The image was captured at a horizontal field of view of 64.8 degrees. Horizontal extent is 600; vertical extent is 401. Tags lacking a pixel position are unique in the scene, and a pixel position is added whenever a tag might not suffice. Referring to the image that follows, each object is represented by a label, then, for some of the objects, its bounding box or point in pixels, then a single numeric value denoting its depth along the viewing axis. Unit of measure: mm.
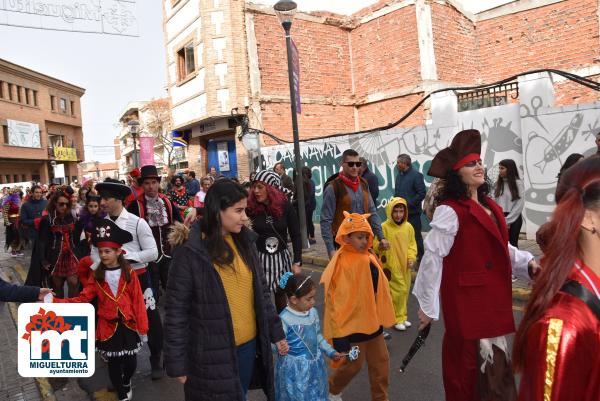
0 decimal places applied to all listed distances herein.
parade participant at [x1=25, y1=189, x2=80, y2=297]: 6742
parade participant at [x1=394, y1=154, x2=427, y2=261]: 8031
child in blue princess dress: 3207
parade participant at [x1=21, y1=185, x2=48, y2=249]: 10312
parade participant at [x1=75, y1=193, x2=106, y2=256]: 6133
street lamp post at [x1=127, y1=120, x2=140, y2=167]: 19469
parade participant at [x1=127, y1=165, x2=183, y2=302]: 5703
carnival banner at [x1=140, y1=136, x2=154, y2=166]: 18312
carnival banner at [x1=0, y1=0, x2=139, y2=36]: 6719
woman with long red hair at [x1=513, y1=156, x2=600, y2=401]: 1309
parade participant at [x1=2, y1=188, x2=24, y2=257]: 13375
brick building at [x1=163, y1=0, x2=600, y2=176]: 15797
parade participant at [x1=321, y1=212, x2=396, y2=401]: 3551
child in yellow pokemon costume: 5414
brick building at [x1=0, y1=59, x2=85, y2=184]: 43594
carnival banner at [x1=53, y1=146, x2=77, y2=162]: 50844
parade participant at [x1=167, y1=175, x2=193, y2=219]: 9969
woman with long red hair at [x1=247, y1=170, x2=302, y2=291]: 4633
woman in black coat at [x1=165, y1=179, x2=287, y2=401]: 2664
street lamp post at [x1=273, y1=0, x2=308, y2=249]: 9914
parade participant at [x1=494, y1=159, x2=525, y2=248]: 6879
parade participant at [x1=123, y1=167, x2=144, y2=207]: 5616
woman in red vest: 2934
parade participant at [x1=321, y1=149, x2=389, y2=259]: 5570
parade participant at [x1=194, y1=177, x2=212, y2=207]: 10806
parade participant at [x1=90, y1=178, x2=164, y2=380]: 4562
